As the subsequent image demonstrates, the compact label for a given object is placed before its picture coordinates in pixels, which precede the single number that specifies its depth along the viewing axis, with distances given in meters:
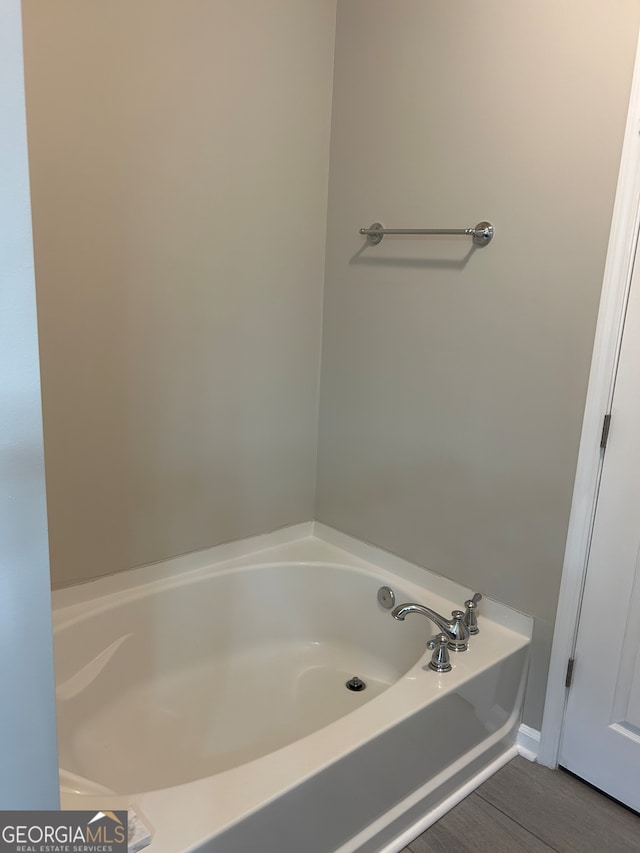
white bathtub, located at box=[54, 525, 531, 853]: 1.42
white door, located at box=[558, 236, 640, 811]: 1.71
